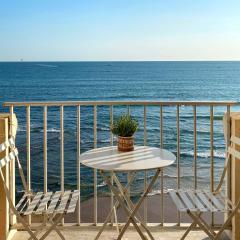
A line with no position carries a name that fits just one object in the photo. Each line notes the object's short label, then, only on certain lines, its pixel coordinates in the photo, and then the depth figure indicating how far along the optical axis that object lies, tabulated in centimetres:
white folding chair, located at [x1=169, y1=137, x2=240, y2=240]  186
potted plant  208
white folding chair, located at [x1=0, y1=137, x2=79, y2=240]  186
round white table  182
